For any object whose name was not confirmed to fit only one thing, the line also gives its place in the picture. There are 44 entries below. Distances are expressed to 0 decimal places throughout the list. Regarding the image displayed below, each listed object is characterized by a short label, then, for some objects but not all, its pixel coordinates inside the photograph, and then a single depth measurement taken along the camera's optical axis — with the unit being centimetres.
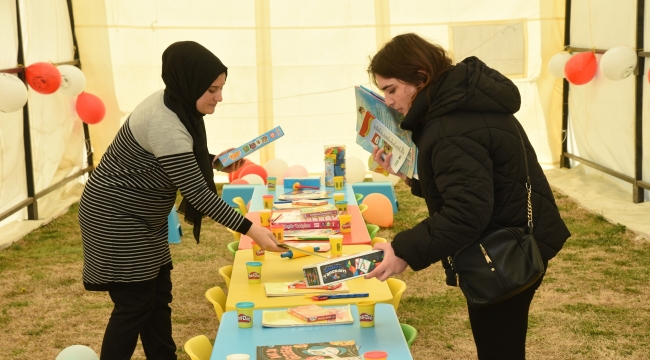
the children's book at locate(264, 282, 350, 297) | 324
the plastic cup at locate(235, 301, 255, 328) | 282
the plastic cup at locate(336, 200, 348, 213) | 489
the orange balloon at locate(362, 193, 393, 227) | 720
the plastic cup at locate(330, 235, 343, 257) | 396
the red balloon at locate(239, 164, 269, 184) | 841
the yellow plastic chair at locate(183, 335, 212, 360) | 282
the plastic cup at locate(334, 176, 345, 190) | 606
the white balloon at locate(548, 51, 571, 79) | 856
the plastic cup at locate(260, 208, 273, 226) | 459
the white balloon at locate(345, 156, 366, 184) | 824
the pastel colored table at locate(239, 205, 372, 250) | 426
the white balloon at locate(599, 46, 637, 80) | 696
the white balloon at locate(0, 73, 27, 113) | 592
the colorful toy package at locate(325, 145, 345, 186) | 617
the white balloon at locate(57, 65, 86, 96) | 786
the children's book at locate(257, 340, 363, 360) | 250
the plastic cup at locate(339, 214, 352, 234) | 447
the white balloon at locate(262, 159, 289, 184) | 842
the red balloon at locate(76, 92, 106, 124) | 877
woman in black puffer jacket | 232
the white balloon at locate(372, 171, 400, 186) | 837
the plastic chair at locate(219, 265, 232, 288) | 380
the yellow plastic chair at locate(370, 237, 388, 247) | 465
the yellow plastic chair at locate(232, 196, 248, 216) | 578
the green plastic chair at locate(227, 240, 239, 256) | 447
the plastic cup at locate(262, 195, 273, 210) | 525
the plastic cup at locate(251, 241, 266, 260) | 385
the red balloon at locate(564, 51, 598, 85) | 799
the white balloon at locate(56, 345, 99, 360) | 363
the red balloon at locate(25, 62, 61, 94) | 711
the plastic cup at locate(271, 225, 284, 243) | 408
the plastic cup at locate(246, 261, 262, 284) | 345
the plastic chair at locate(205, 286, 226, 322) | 338
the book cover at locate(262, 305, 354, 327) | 283
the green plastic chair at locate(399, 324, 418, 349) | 302
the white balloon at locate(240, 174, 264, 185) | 805
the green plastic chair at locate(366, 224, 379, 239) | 509
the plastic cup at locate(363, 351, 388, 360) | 243
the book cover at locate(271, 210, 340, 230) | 452
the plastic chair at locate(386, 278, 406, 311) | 357
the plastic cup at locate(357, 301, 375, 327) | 276
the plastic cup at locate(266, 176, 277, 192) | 605
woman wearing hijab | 307
